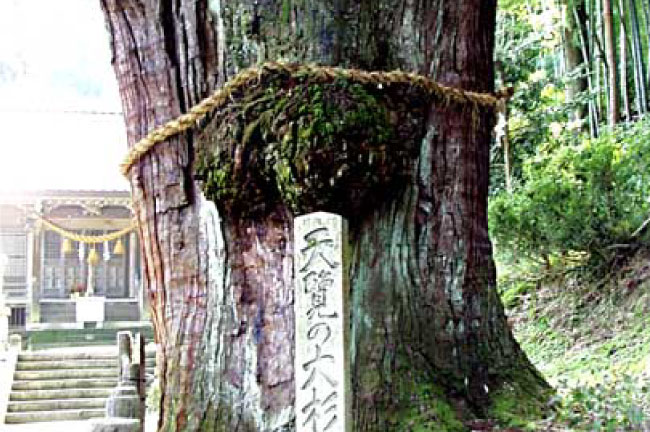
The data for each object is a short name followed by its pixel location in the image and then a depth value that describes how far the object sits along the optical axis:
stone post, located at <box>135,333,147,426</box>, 5.82
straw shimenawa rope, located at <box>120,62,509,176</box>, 2.57
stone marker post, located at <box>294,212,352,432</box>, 2.21
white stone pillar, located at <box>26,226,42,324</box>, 16.61
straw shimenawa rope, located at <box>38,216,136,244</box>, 16.09
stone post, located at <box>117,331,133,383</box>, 7.78
